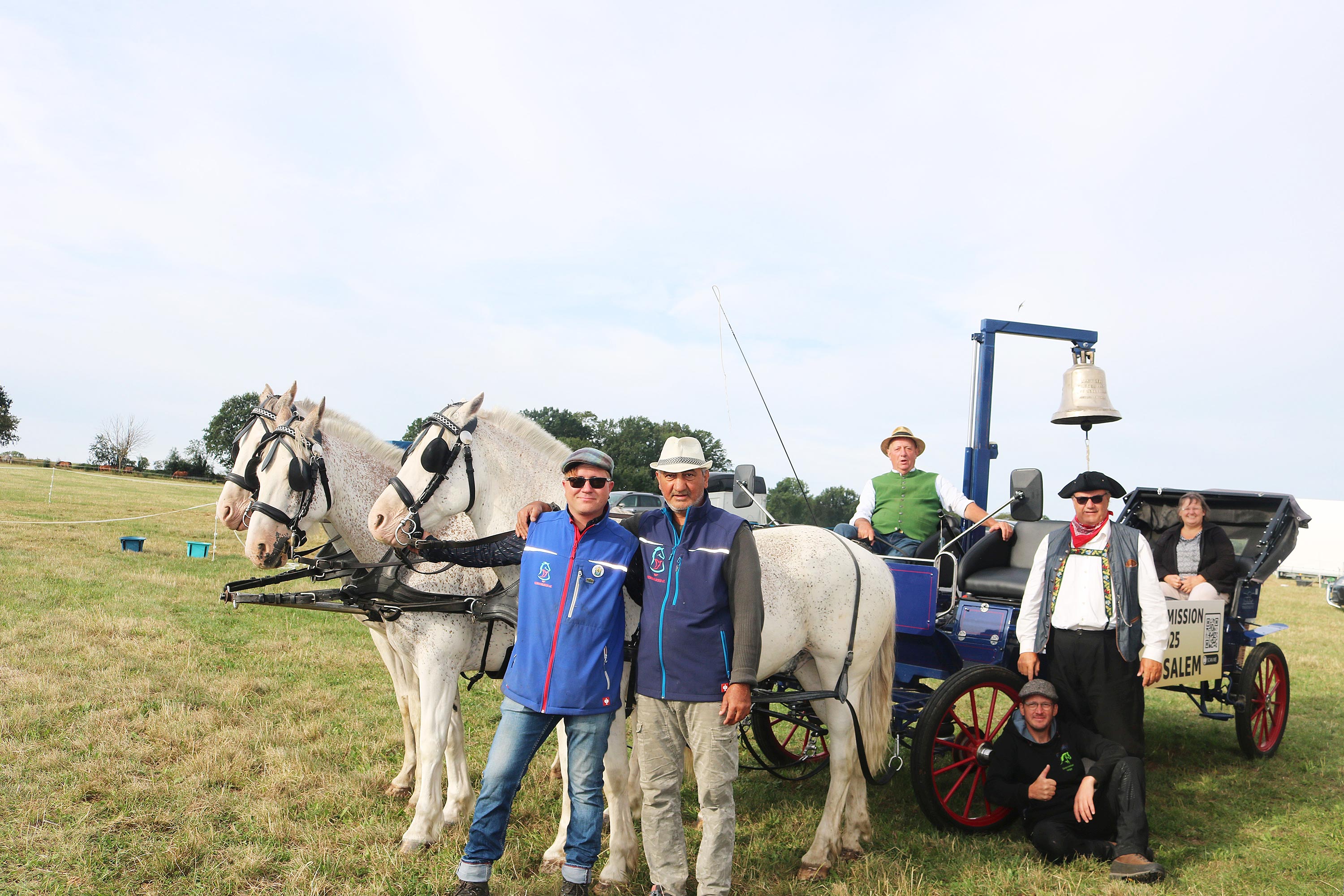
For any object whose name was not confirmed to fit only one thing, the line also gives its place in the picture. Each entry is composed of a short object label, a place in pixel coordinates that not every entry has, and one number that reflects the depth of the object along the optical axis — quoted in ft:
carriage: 15.16
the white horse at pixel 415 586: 13.35
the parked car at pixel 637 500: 70.13
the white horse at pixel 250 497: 15.21
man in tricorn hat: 14.33
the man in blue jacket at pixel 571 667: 10.50
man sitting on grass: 13.53
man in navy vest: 10.49
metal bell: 19.24
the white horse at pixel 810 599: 13.26
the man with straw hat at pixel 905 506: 18.78
